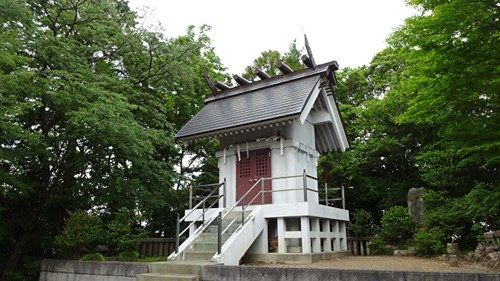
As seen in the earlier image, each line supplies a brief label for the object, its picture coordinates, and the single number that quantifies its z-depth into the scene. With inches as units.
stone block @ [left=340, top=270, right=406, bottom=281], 216.7
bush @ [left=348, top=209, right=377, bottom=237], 560.4
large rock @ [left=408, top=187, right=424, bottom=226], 513.7
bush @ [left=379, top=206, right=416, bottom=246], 491.2
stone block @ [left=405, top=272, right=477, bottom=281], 197.0
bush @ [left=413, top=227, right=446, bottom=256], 431.4
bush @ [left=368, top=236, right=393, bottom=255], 487.8
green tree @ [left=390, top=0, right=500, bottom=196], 290.2
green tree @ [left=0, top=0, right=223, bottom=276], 410.6
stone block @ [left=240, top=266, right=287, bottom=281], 253.1
